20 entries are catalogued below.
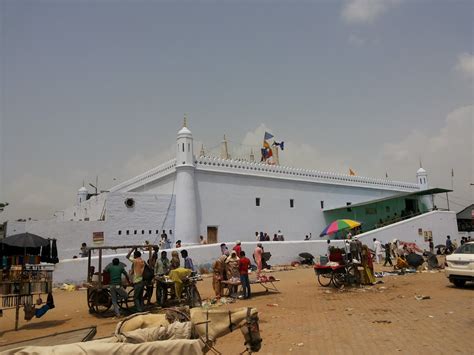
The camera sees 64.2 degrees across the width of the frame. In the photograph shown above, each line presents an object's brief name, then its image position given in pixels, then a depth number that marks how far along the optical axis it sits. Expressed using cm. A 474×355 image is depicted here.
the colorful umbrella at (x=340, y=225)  1630
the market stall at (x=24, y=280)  870
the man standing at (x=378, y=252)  2216
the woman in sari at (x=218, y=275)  1139
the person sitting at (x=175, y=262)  1084
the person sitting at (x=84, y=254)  1838
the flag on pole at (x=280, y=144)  3038
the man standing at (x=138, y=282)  932
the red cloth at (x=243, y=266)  1103
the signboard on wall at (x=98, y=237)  2053
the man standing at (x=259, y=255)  1340
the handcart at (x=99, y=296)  971
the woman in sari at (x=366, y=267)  1291
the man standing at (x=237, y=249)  1338
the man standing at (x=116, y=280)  941
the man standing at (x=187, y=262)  1191
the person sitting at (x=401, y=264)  1648
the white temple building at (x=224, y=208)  2120
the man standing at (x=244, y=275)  1104
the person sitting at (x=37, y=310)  862
